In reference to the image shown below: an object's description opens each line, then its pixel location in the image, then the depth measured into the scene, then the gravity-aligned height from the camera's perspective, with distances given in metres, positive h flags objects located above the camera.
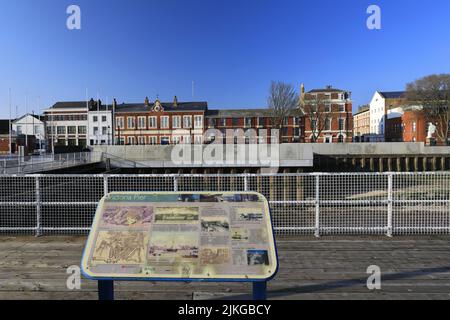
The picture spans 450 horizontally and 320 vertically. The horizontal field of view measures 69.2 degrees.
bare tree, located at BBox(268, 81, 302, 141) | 62.47 +9.20
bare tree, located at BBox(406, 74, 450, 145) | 55.31 +8.80
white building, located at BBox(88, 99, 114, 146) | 79.06 +7.01
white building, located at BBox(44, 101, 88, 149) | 81.69 +6.97
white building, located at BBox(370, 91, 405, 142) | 78.64 +10.30
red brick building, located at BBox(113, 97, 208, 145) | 73.62 +6.13
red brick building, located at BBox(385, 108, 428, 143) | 61.00 +4.75
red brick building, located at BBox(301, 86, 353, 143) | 70.12 +6.86
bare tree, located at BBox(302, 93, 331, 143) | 67.25 +7.92
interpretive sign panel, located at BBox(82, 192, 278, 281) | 3.04 -0.88
